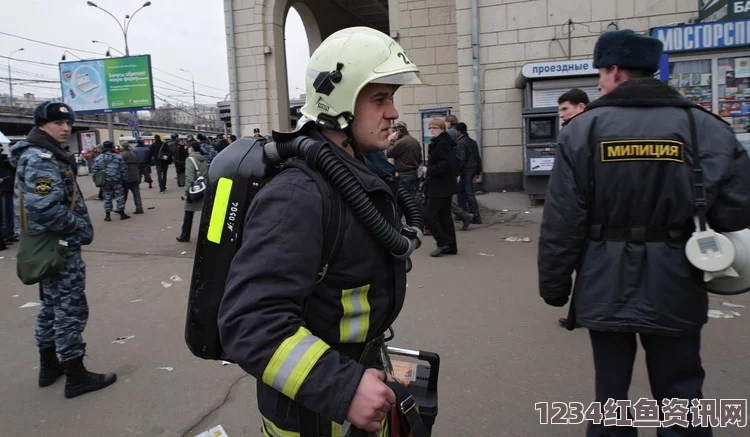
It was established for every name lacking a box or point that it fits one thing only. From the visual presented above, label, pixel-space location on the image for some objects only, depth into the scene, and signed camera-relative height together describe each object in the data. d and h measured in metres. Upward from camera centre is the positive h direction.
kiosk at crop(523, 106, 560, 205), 10.39 +0.23
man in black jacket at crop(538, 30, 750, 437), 2.19 -0.27
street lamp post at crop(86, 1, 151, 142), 25.53 +7.76
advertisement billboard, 21.75 +3.87
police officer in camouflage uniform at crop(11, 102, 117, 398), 3.53 -0.35
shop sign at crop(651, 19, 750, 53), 7.49 +1.68
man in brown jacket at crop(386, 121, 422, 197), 8.99 +0.08
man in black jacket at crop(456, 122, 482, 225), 9.38 -0.18
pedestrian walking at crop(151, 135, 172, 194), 16.89 +0.52
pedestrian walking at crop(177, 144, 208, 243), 8.69 -0.14
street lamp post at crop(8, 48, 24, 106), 46.39 +8.88
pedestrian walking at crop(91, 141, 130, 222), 11.27 +0.01
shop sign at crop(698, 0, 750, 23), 7.05 +1.99
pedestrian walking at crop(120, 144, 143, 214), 12.20 -0.07
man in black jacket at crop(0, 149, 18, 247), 9.29 -0.42
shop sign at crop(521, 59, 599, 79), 10.30 +1.74
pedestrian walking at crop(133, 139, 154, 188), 17.27 +0.46
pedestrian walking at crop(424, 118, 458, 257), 7.13 -0.50
